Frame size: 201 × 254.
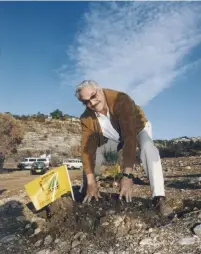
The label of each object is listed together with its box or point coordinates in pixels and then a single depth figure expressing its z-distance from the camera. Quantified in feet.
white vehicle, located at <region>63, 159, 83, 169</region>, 111.24
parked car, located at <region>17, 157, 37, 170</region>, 117.29
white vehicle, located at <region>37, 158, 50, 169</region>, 106.73
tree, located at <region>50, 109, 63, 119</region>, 179.63
